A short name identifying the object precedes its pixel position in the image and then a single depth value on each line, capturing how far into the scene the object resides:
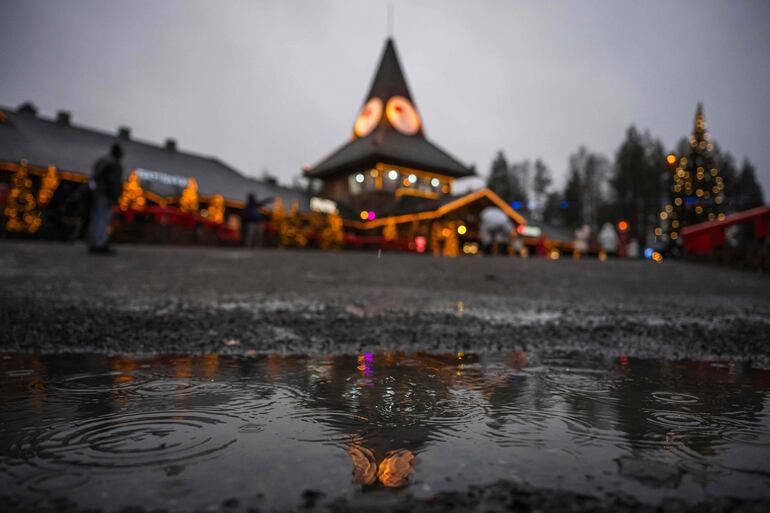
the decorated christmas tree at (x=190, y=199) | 24.49
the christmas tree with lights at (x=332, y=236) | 21.84
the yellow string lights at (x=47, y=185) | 18.91
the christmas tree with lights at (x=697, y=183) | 37.50
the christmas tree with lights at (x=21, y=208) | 14.70
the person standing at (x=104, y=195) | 7.93
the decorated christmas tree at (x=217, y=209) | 25.42
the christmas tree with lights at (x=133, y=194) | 20.93
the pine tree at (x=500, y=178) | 67.56
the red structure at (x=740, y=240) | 8.60
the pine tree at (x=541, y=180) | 78.75
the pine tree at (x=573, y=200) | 60.78
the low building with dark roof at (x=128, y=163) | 20.97
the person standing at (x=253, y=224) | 16.20
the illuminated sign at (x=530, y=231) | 34.30
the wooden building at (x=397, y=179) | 29.52
